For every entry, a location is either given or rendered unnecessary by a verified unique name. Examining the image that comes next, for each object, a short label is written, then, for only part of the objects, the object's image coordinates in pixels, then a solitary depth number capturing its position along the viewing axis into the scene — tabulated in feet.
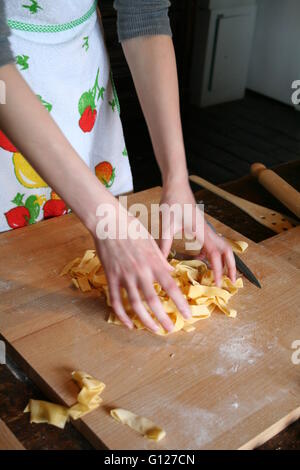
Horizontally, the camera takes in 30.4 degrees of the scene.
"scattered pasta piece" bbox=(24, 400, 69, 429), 3.01
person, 3.15
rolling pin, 5.19
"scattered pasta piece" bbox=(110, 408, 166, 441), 2.85
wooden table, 2.92
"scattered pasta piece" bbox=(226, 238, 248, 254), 4.48
